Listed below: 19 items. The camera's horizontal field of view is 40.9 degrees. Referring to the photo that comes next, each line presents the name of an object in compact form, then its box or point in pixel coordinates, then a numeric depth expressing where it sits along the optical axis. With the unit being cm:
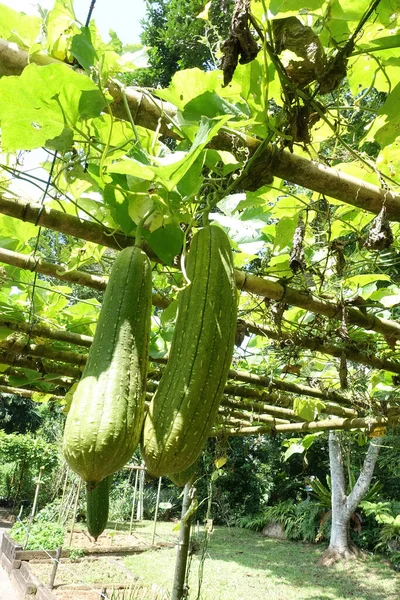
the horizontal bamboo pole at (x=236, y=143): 93
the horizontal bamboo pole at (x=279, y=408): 311
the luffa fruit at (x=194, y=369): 79
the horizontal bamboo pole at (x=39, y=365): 233
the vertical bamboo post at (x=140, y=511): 1122
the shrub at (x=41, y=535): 785
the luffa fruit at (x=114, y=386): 75
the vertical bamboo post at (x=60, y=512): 958
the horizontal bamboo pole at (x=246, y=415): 331
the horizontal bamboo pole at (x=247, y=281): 124
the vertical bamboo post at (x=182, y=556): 354
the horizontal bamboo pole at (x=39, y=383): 276
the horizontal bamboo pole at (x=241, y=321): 163
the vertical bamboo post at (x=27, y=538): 733
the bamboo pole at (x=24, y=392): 349
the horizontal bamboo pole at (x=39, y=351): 227
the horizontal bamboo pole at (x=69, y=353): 217
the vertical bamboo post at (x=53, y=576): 596
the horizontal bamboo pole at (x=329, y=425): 321
